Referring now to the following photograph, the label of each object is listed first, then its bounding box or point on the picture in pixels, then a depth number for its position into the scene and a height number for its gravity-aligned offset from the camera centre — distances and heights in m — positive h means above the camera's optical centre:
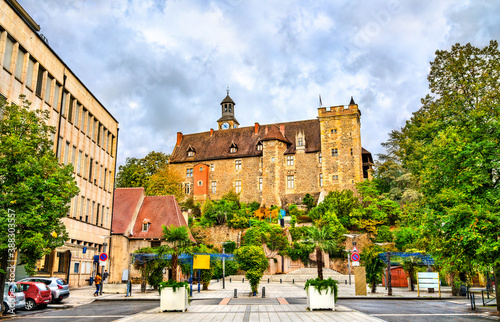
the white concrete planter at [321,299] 17.56 -1.77
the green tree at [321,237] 30.93 +1.34
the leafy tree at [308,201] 63.28 +7.86
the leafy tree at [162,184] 60.12 +9.96
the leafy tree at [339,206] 55.77 +6.38
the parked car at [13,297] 17.59 -1.75
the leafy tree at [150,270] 29.86 -1.01
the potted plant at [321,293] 17.58 -1.53
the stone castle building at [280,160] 65.62 +15.16
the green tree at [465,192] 15.16 +2.43
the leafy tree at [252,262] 24.86 -0.39
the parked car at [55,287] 22.86 -1.65
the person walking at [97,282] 27.99 -1.71
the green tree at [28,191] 16.28 +2.53
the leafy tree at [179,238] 25.33 +1.02
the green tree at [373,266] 29.19 -0.74
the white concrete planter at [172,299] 17.58 -1.75
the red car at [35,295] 20.59 -1.85
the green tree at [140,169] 61.62 +12.66
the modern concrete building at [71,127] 25.91 +10.21
